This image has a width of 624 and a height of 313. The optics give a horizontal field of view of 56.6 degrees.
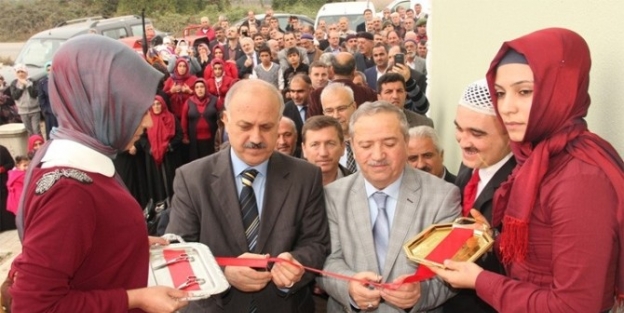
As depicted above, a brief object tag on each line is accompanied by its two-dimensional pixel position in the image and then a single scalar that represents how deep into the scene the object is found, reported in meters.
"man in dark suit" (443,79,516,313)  2.88
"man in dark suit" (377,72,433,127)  6.00
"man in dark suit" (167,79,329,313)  2.81
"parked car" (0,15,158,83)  14.49
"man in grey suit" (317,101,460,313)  2.76
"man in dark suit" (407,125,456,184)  4.11
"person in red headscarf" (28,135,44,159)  7.68
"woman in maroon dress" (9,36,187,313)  1.92
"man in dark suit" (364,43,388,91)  8.81
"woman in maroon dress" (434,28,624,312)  1.88
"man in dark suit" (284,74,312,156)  6.73
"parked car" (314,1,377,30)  18.98
